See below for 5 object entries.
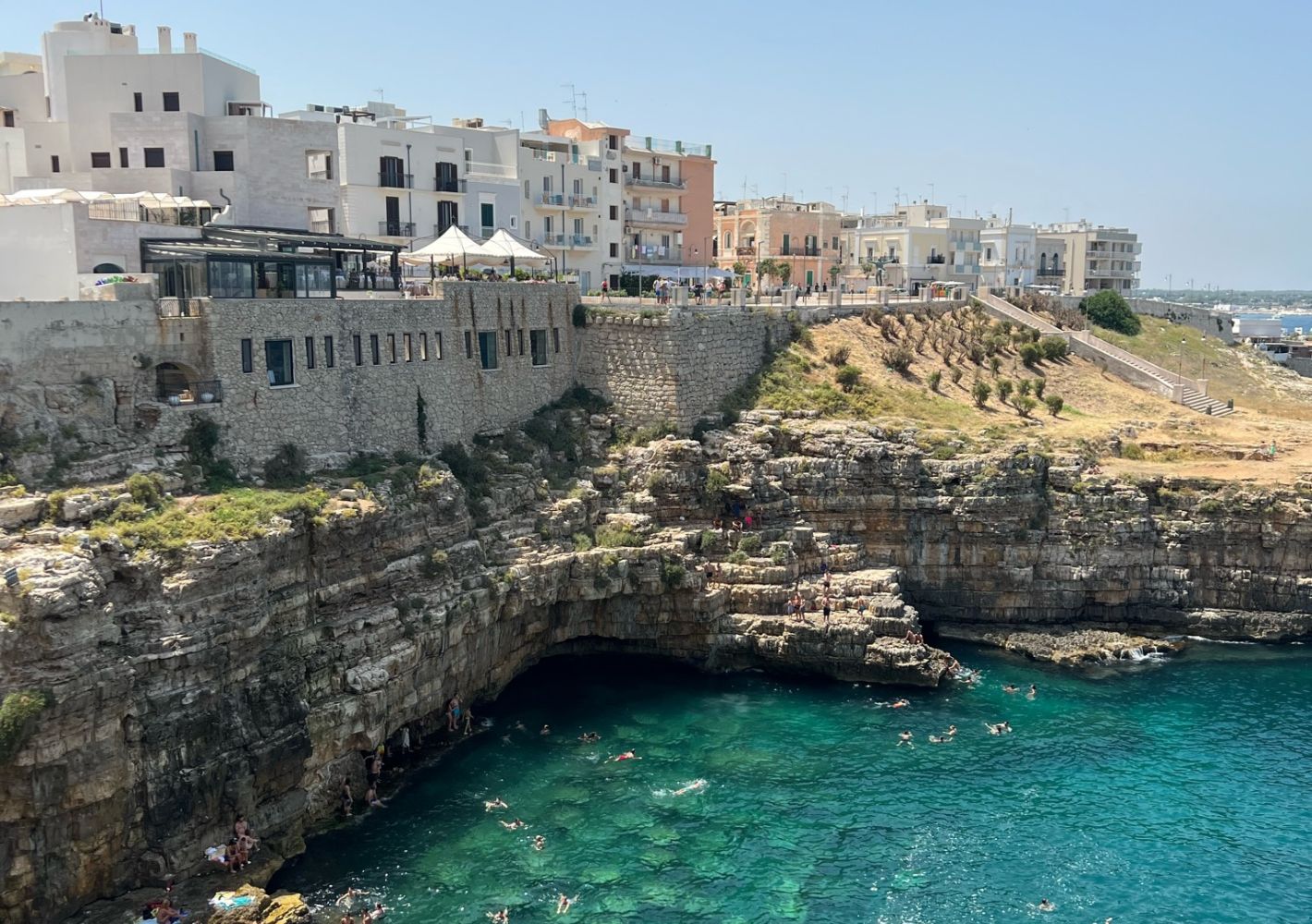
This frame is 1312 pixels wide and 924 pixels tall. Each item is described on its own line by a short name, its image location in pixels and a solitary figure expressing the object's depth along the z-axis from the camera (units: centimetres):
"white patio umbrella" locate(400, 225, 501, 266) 4647
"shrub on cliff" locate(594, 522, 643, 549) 4503
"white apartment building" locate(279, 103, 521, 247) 5356
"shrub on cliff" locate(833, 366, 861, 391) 5628
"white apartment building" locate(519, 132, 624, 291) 6431
